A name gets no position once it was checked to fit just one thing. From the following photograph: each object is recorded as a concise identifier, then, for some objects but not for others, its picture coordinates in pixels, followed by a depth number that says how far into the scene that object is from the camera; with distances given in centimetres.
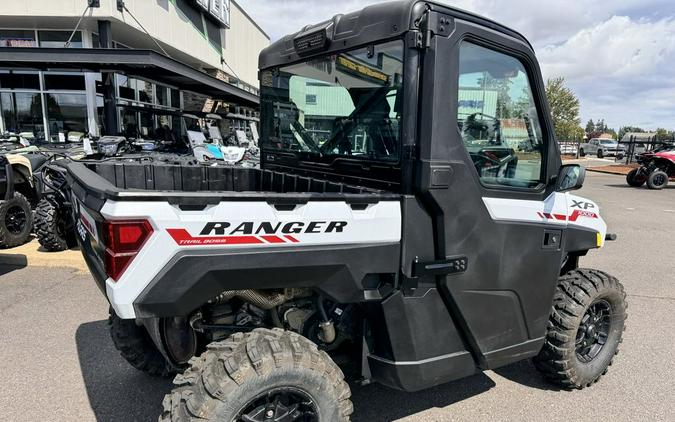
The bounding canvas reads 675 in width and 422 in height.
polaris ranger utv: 189
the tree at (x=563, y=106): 4534
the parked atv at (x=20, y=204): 640
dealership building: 1290
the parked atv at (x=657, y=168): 1666
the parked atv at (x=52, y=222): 607
